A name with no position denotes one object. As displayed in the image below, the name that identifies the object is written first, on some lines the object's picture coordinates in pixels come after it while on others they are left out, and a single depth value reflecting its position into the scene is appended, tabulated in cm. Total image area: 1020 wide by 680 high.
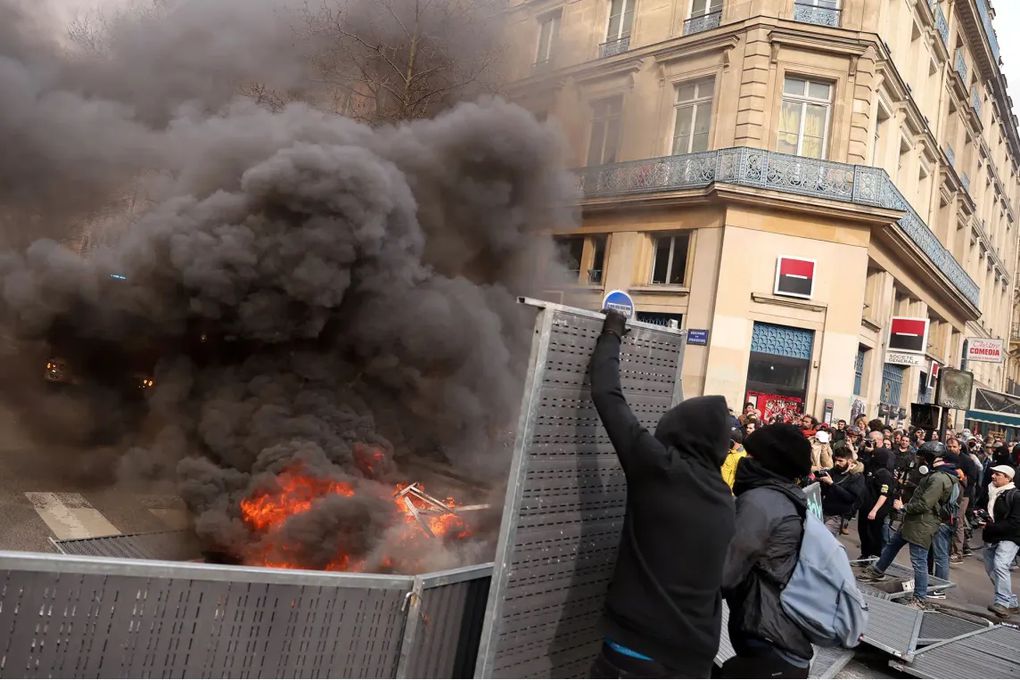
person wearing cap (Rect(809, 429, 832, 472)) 784
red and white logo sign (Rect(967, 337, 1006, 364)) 1928
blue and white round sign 800
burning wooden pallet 589
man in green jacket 621
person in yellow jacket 576
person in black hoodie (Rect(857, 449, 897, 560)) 721
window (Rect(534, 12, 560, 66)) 1137
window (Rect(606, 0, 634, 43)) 1694
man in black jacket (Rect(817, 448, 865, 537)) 694
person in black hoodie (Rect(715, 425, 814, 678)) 238
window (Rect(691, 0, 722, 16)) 1579
